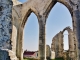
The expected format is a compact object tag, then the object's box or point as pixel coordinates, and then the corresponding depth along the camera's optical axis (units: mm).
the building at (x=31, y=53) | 13007
